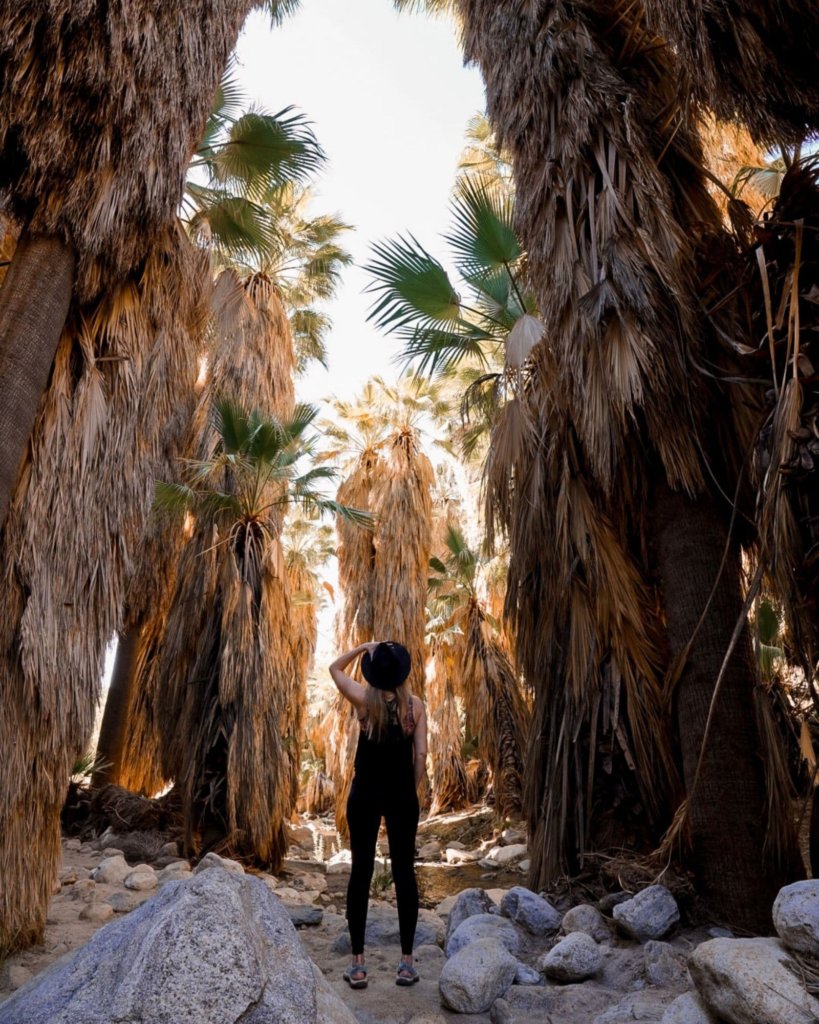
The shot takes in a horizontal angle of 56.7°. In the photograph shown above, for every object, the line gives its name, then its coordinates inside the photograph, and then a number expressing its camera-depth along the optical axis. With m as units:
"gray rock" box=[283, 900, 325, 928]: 5.80
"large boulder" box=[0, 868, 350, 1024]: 2.36
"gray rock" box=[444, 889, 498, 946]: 5.17
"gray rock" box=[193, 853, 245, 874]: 4.09
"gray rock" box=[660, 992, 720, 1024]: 2.91
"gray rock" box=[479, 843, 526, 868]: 11.23
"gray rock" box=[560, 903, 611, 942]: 4.58
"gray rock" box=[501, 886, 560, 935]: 4.79
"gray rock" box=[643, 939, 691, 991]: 3.87
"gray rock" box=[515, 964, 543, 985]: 4.02
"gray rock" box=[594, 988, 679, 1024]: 3.28
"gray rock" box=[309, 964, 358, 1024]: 2.67
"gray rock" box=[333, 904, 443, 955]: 4.87
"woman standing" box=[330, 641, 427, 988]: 3.91
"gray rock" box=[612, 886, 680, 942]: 4.36
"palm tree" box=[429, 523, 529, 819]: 13.91
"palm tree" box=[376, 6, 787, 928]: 5.13
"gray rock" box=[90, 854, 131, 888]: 7.65
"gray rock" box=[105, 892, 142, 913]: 6.31
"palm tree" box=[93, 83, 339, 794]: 12.73
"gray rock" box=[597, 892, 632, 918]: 4.80
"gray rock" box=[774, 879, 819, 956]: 2.87
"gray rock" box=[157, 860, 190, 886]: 7.49
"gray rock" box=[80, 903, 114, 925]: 5.82
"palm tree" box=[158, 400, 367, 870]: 9.48
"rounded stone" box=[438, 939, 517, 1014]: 3.65
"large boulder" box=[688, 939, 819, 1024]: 2.68
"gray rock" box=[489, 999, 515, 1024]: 3.54
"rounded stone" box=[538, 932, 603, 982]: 4.00
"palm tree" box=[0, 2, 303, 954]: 4.58
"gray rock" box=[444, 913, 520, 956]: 4.50
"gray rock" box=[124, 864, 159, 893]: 7.20
